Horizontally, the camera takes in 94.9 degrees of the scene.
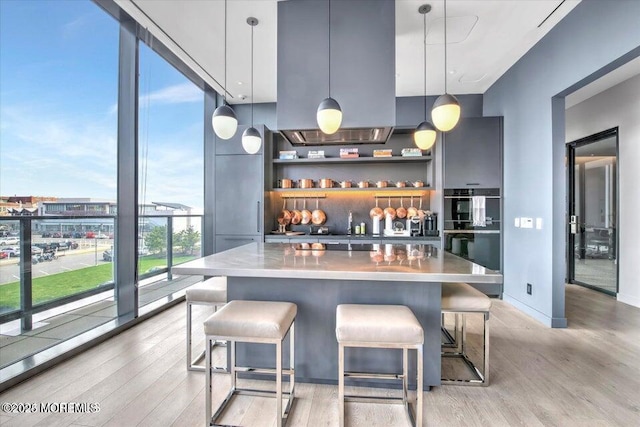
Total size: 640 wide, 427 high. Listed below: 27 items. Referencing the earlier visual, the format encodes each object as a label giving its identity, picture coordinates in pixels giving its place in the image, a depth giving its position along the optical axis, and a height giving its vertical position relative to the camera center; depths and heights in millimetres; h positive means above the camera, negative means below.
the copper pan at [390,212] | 4539 +13
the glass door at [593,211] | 4277 +8
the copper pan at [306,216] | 4762 -47
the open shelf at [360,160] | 4426 +816
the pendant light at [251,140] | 2838 +714
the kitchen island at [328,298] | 1976 -597
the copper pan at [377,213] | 4594 -2
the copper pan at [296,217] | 4793 -62
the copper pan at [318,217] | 4738 -63
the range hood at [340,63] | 2648 +1379
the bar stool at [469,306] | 2035 -651
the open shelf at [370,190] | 4395 +356
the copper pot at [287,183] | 4652 +479
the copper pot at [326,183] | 4605 +472
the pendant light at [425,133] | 2643 +719
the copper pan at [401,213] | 4551 -3
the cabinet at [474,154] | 4160 +831
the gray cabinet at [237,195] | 4430 +281
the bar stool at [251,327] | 1579 -623
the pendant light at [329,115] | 2105 +711
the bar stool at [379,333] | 1533 -634
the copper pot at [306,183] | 4598 +473
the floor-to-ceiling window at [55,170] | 2141 +371
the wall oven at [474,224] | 4176 -165
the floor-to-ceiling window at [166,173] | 3393 +553
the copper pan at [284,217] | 4696 -70
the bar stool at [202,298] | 2275 -660
